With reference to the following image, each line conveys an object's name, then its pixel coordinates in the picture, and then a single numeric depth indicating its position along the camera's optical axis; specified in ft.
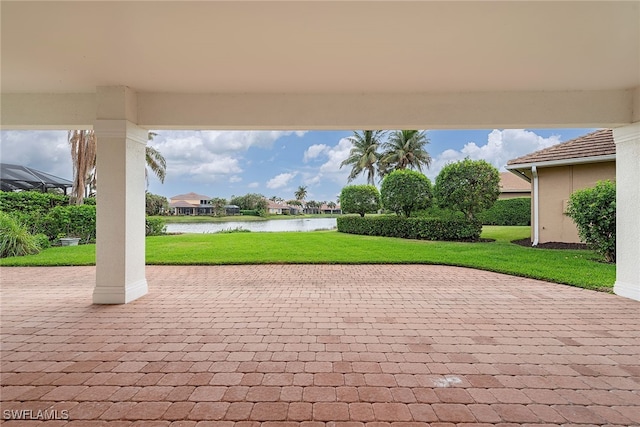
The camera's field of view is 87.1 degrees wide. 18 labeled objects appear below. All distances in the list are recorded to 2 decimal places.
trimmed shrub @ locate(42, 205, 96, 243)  38.06
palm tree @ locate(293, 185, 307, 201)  165.48
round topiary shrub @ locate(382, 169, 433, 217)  45.91
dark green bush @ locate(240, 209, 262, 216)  82.07
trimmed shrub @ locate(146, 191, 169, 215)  61.77
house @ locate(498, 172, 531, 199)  66.80
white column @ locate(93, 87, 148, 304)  15.67
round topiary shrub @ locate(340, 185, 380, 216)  55.77
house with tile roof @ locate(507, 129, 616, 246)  30.60
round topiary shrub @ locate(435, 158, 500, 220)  38.88
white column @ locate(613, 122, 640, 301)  16.19
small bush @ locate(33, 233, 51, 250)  33.96
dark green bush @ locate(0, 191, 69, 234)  35.55
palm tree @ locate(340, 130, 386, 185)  84.38
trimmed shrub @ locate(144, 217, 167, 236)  51.11
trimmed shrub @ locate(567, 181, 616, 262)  23.89
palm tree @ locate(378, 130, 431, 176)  80.33
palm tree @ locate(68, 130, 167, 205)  46.16
